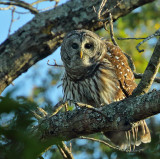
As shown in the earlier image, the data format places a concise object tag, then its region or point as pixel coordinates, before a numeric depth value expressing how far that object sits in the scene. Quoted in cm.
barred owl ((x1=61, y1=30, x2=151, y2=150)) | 934
